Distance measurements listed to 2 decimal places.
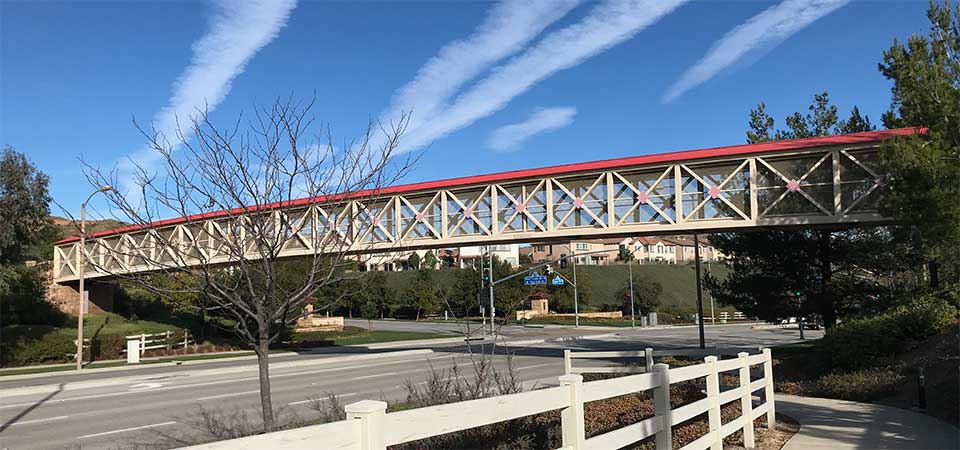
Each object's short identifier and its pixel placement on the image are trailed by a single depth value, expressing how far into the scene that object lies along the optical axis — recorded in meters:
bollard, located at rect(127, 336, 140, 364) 30.92
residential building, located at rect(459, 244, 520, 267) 117.00
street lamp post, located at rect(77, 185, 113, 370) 27.22
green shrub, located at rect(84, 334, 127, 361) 33.78
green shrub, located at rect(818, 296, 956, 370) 16.36
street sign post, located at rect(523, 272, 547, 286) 52.74
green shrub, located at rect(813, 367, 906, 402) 13.57
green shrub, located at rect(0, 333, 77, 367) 30.70
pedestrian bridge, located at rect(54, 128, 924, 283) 19.89
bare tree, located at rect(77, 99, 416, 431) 7.74
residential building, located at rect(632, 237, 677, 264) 131.66
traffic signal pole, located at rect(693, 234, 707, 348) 28.62
